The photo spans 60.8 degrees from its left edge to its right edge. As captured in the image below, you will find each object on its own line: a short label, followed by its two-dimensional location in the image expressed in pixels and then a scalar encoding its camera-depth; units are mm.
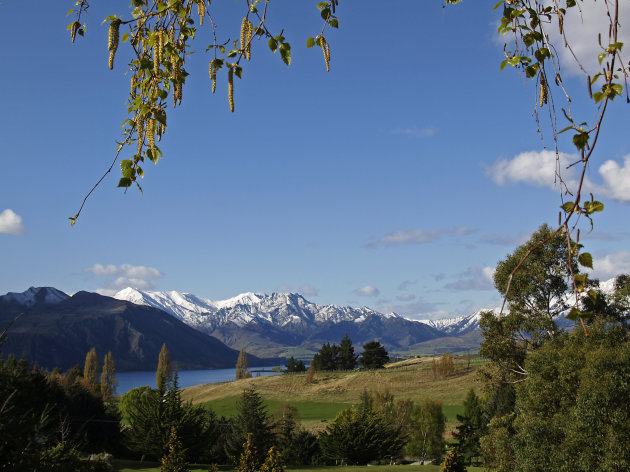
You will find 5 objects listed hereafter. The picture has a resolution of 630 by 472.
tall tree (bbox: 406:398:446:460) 44750
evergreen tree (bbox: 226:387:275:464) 32906
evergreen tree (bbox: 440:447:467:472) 22531
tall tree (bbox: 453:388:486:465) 42238
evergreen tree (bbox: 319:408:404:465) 36312
